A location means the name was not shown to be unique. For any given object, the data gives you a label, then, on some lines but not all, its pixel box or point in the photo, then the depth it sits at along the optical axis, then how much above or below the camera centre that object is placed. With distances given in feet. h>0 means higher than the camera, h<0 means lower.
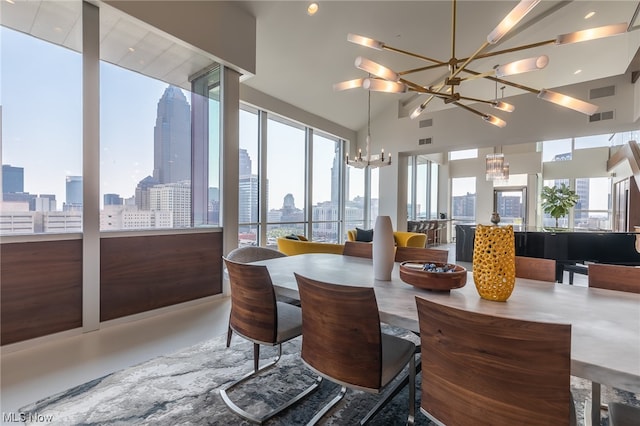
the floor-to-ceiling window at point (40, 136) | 8.45 +2.14
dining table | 2.95 -1.48
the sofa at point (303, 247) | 14.17 -1.86
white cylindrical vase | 6.16 -0.81
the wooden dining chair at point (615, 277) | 5.72 -1.31
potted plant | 29.84 +1.13
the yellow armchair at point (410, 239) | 19.30 -1.95
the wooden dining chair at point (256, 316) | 5.57 -2.13
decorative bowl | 5.18 -1.22
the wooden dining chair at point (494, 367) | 2.87 -1.66
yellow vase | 4.65 -0.80
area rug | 5.69 -4.02
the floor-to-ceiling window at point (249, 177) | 18.07 +1.95
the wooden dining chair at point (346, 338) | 4.24 -1.96
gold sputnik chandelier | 6.23 +3.67
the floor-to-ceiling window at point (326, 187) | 23.68 +1.88
